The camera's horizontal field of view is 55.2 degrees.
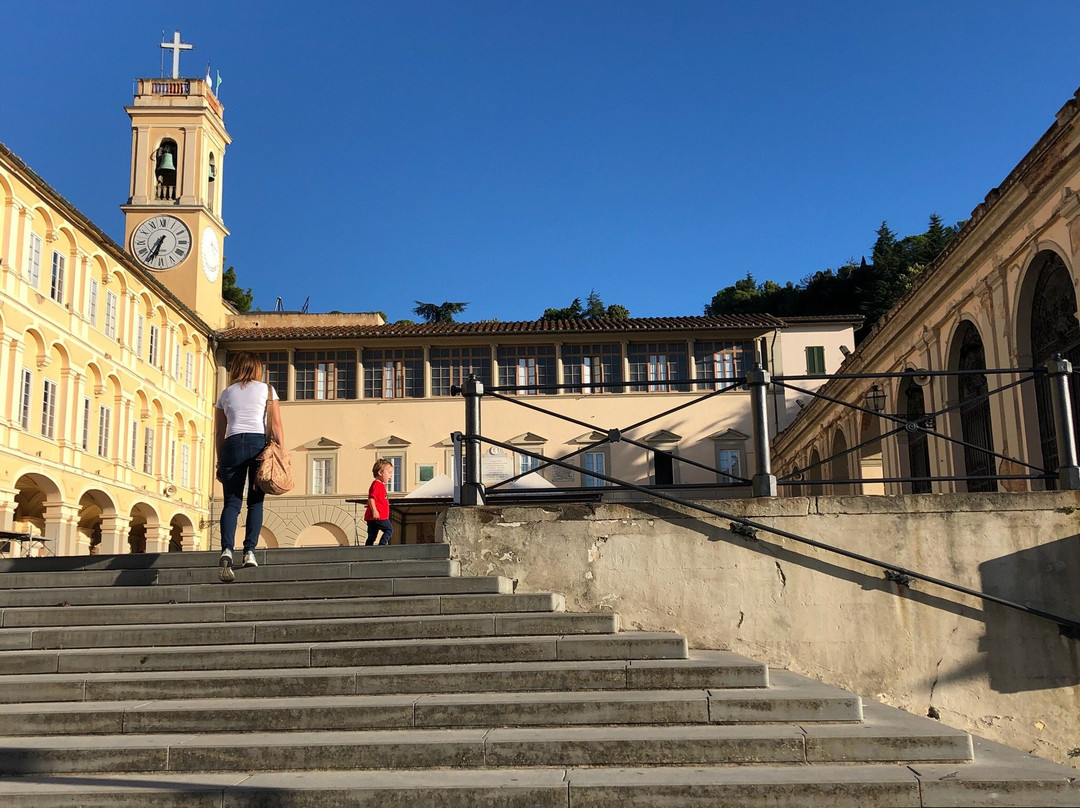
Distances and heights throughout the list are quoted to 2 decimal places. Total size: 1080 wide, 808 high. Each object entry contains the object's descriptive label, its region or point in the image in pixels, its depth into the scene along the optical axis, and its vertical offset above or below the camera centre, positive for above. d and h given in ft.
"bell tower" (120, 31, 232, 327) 148.97 +57.56
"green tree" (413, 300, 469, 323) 271.08 +70.20
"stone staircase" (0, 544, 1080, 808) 15.57 -2.35
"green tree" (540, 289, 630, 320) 281.13 +73.87
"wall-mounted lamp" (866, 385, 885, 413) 68.03 +11.33
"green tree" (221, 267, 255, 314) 247.29 +69.82
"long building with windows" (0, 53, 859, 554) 112.27 +27.29
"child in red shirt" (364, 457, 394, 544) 41.09 +3.27
